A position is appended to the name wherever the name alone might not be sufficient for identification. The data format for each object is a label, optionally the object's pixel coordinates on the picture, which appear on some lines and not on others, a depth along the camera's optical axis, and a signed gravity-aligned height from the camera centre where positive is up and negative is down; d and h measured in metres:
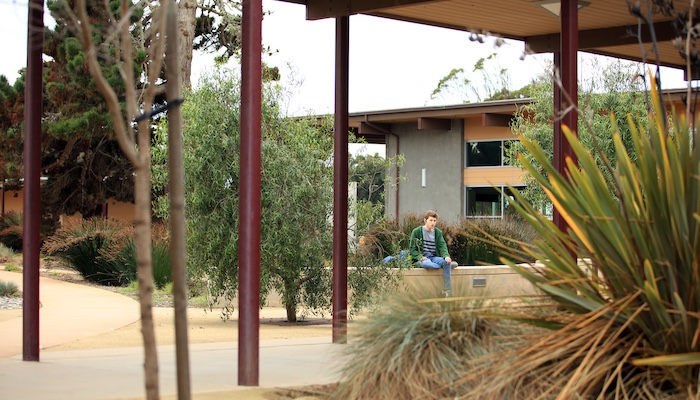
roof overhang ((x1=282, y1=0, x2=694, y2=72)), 10.66 +2.44
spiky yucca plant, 5.05 -0.42
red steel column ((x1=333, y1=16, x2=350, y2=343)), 10.31 +0.48
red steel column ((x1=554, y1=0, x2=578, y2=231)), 8.29 +1.39
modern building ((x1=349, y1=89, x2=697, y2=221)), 30.02 +1.85
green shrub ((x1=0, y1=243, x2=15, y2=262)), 25.30 -1.08
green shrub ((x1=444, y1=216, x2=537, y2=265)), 19.14 -0.62
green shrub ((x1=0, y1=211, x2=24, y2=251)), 29.50 -0.49
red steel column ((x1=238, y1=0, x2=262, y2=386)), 7.23 +0.11
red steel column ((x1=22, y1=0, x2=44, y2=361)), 8.83 +0.24
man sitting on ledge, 14.62 -0.55
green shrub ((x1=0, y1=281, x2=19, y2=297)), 17.17 -1.36
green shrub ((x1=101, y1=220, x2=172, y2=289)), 18.06 -0.84
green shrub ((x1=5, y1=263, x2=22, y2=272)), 22.83 -1.29
